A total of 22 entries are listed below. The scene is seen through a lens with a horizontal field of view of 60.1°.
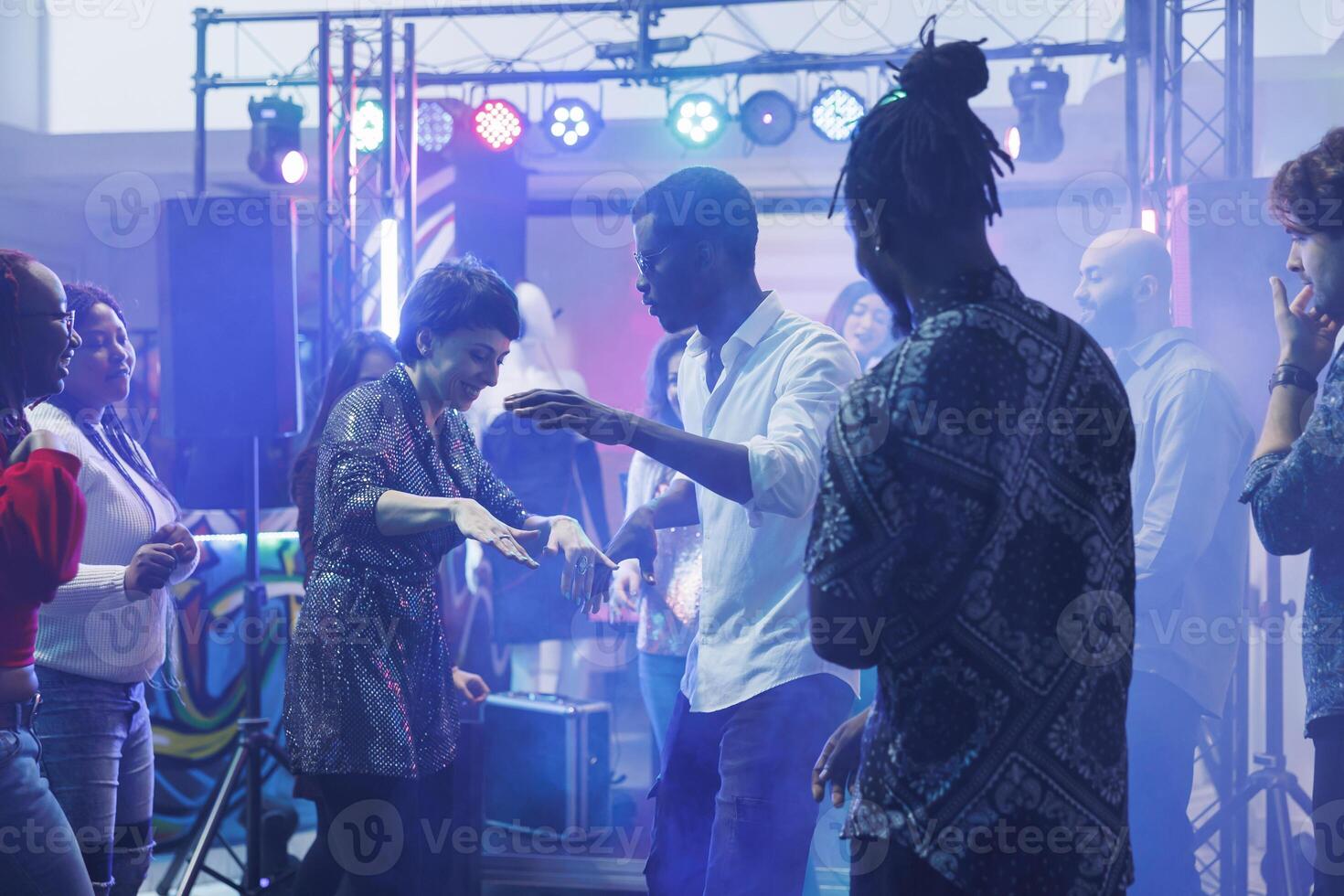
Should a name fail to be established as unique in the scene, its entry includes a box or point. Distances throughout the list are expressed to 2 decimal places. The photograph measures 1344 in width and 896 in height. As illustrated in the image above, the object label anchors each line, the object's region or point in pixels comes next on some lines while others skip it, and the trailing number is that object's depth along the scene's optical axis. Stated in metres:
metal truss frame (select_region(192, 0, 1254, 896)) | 5.20
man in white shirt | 1.94
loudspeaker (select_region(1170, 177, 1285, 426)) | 4.28
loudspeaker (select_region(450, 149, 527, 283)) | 10.28
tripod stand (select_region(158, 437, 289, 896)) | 3.88
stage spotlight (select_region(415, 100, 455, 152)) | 8.79
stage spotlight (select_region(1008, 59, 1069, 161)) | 7.32
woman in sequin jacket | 2.32
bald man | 3.35
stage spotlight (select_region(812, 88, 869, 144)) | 7.66
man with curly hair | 1.91
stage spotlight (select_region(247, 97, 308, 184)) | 8.27
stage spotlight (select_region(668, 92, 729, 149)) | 7.69
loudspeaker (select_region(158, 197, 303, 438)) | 3.99
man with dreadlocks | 1.22
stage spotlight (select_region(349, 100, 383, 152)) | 8.05
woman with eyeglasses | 1.79
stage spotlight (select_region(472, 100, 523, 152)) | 8.13
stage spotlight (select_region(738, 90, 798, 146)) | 7.72
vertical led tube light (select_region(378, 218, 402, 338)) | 6.28
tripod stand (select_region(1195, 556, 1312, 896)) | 4.12
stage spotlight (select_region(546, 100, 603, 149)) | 8.34
